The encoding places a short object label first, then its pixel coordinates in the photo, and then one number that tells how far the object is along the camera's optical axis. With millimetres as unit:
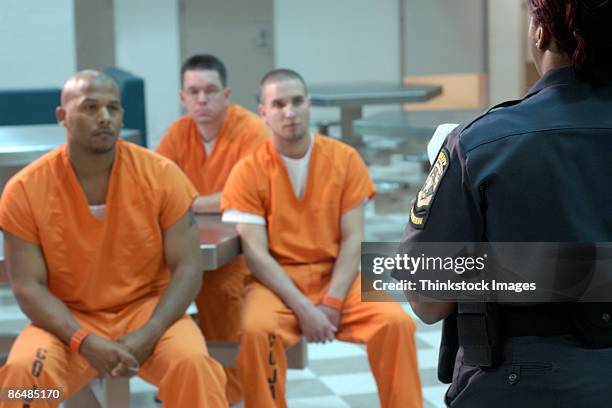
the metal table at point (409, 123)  6426
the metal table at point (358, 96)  6953
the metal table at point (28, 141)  4254
